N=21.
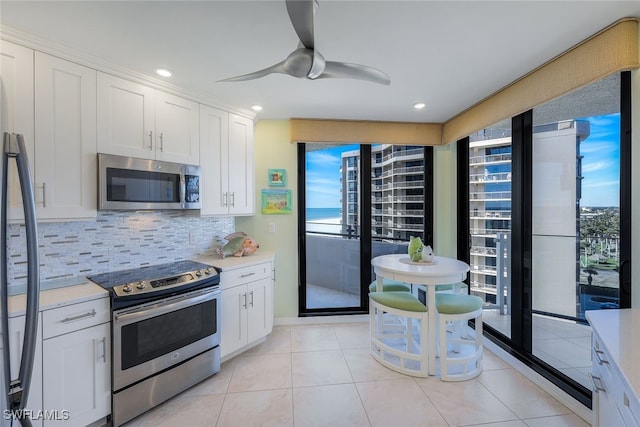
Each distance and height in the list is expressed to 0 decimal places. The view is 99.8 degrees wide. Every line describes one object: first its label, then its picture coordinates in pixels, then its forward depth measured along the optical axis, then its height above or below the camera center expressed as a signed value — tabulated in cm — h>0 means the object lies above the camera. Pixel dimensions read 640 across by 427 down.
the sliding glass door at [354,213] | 342 -2
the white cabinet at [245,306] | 242 -92
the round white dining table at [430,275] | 221 -54
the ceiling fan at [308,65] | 114 +80
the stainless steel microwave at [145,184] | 189 +21
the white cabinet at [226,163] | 257 +49
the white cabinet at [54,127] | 156 +53
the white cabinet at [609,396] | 89 -71
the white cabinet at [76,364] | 149 -89
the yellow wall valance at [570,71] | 151 +93
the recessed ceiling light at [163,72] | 204 +107
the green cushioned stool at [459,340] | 221 -104
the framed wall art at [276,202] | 323 +11
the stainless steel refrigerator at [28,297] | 99 -33
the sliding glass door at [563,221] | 174 -7
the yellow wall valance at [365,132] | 316 +95
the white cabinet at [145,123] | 193 +71
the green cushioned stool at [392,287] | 278 -79
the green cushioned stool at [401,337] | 226 -120
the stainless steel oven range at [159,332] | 174 -88
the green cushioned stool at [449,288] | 280 -81
